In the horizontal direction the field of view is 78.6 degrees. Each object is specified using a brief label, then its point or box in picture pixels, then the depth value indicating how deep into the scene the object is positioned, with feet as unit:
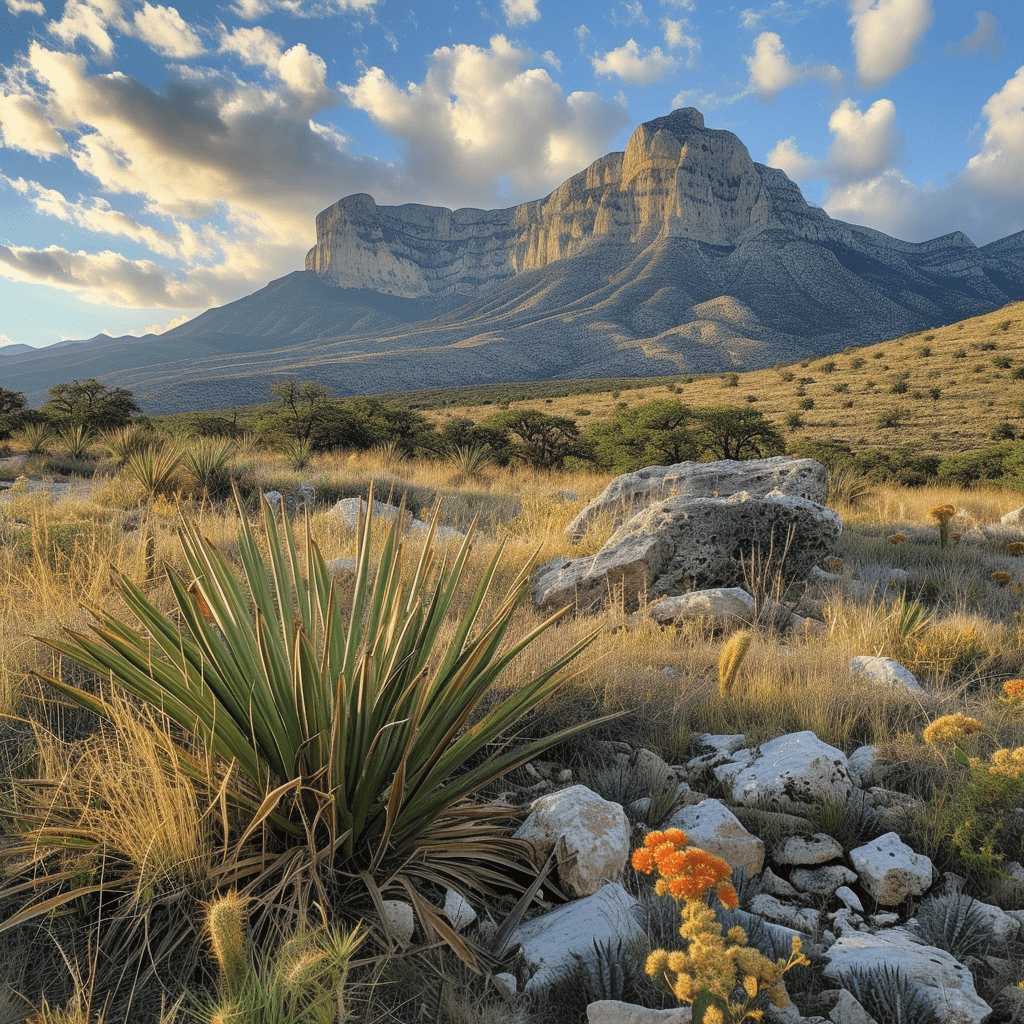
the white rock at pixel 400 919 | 5.49
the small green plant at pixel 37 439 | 38.96
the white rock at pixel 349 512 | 22.08
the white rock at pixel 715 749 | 8.64
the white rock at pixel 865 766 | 8.36
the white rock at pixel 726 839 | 6.55
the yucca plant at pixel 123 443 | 34.73
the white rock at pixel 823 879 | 6.39
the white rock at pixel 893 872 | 6.22
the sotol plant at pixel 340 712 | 5.78
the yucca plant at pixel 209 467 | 27.71
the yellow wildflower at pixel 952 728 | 7.60
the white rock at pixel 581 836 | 6.07
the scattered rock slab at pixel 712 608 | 14.29
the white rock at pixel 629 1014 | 4.10
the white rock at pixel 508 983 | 4.97
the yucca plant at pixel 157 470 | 25.96
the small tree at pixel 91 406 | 48.91
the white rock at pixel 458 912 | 5.70
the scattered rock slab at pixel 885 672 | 10.79
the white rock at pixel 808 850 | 6.68
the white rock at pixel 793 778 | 7.55
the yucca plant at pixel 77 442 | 38.63
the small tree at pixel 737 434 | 42.22
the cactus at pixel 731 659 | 10.01
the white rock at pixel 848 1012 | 4.62
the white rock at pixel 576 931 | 5.17
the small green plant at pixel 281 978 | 3.84
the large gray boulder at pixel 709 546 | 16.47
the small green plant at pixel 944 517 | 18.92
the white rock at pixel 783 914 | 5.82
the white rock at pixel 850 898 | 6.12
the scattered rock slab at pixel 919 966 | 4.63
